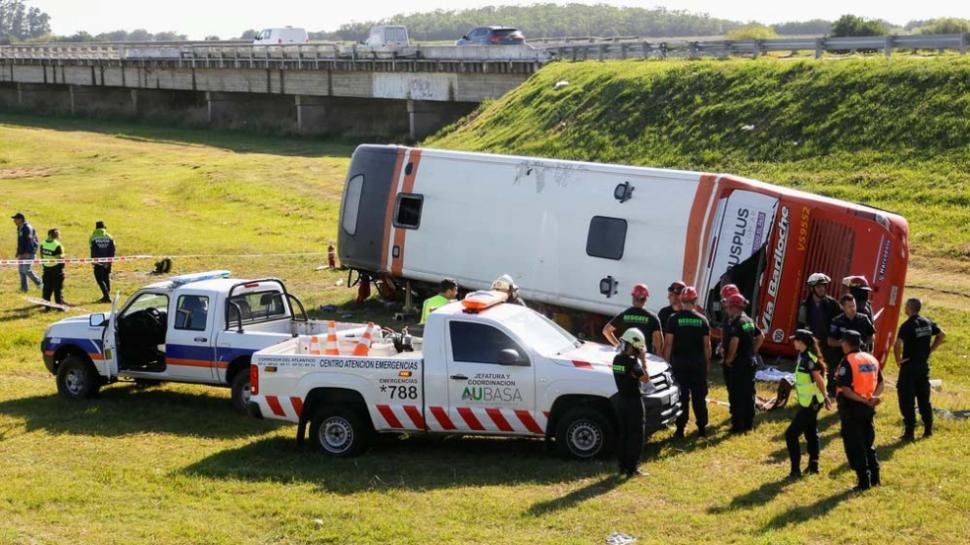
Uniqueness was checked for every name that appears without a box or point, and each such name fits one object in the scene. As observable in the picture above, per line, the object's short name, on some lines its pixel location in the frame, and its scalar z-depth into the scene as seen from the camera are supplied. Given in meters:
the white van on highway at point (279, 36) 78.50
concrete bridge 52.03
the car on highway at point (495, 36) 59.06
